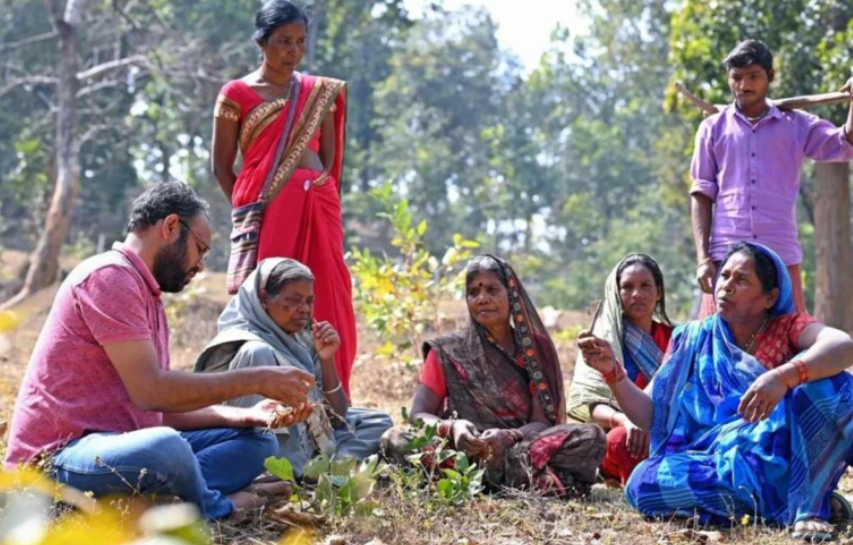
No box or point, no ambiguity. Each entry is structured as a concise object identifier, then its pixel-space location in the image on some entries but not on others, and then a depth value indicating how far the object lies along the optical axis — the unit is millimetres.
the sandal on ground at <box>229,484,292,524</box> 3990
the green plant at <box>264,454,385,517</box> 3922
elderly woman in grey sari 4594
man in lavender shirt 5234
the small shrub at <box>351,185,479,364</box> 7863
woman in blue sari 4043
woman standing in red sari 5594
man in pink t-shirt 3494
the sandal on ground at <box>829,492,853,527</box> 4145
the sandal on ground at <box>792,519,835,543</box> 3931
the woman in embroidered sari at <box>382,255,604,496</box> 5121
